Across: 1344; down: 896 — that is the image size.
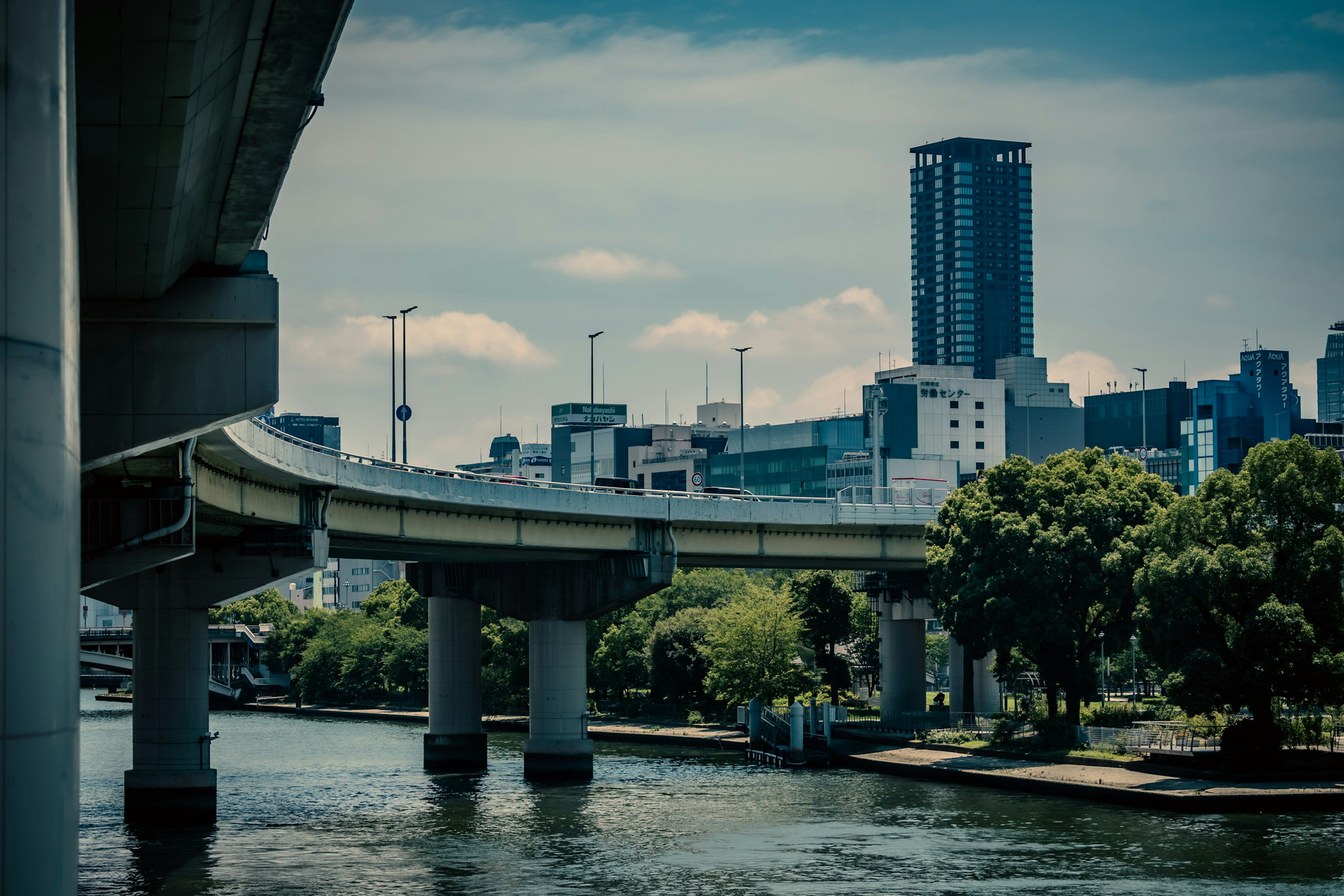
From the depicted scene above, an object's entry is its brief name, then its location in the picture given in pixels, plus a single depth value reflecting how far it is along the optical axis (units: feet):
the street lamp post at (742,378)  437.99
